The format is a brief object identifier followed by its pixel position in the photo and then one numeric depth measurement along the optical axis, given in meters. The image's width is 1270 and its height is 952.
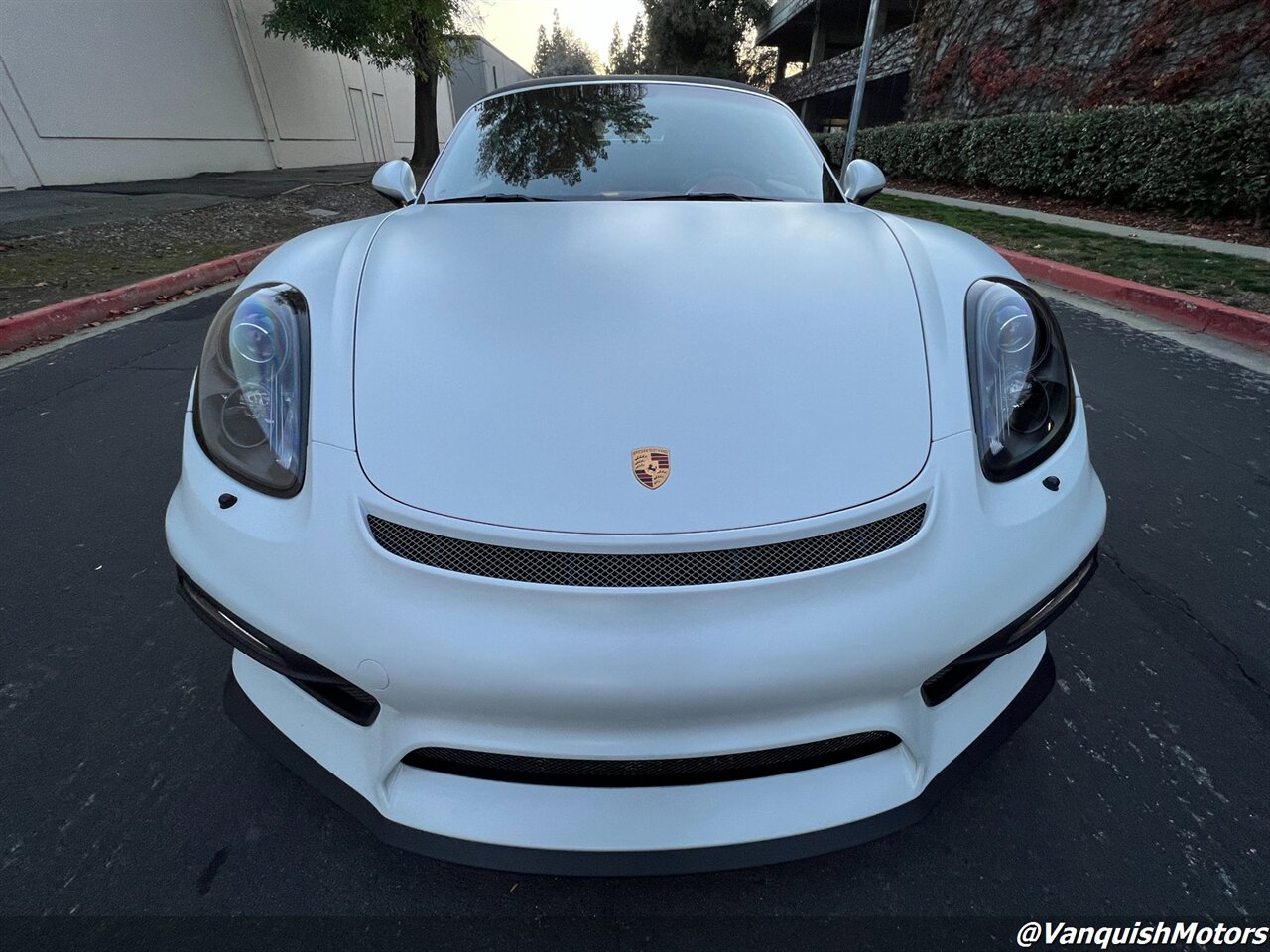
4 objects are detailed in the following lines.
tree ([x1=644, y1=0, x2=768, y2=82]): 28.67
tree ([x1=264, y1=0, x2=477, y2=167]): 10.23
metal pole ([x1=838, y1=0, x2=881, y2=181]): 11.16
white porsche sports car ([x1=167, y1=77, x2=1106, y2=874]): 0.84
